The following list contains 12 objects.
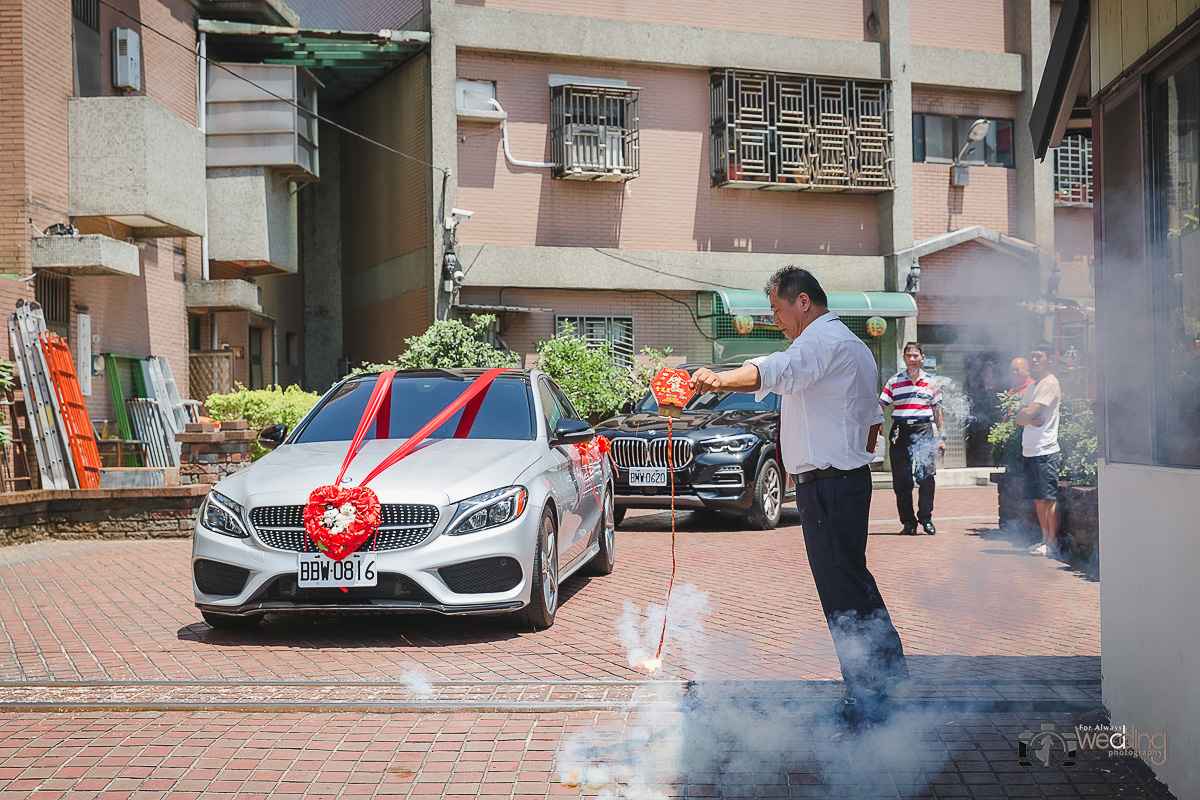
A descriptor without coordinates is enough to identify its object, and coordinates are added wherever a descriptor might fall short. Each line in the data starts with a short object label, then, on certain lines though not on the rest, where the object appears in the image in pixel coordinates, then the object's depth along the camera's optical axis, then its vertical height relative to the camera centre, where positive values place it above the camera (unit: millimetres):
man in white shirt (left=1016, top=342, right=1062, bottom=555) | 9547 -340
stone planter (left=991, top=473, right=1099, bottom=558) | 9125 -1059
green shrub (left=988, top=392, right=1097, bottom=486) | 9672 -383
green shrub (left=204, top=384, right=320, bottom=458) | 15500 +51
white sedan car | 6355 -781
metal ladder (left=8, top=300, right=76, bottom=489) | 12719 +125
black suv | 12219 -685
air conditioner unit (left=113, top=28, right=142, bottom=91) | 16391 +5283
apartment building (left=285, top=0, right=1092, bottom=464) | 20641 +4542
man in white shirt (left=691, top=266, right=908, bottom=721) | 4715 -392
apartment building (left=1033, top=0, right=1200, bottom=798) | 3949 +135
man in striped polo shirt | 11500 -359
